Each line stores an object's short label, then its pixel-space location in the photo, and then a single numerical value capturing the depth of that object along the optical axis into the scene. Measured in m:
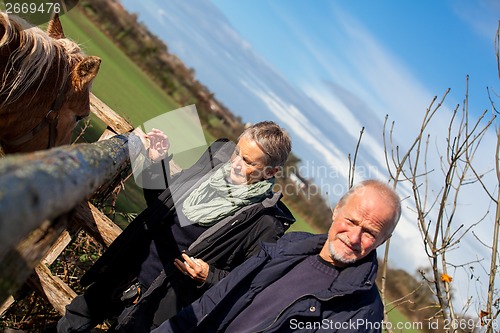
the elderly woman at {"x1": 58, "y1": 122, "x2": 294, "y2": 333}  2.53
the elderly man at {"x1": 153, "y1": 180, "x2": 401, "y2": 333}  1.97
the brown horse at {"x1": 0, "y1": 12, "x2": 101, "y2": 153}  2.16
